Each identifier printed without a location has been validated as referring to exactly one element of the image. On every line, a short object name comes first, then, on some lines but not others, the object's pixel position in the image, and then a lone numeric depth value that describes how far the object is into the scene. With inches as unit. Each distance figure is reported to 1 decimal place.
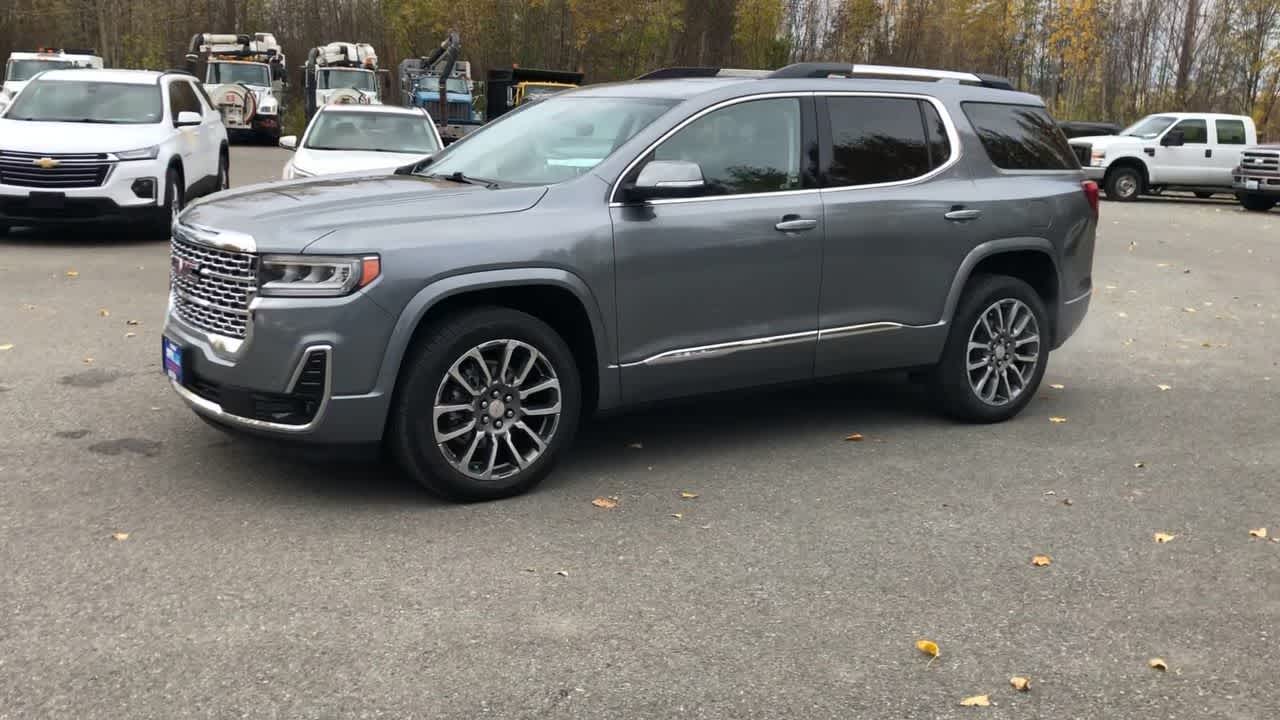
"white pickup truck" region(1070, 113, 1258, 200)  1069.8
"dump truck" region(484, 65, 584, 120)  1294.3
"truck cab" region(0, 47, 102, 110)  1282.0
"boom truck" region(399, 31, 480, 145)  1411.2
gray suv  203.2
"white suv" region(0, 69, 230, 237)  514.0
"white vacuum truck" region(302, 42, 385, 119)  1464.1
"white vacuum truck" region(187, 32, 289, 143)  1467.8
